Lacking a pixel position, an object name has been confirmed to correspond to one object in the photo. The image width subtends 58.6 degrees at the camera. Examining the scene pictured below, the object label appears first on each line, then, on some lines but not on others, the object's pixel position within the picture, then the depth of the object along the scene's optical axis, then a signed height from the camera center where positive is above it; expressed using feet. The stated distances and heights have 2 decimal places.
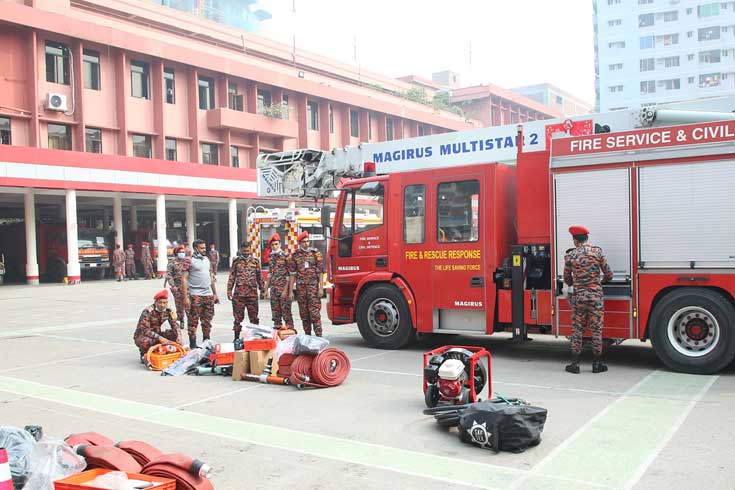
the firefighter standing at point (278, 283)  36.52 -2.47
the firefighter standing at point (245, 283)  35.55 -2.39
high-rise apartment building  253.03 +72.00
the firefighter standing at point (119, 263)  100.01 -3.11
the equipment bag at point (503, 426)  16.92 -5.05
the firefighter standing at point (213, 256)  76.14 -1.88
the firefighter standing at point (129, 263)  103.81 -3.29
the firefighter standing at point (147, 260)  105.19 -2.91
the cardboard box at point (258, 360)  27.30 -5.06
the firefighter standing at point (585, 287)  26.40 -2.25
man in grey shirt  35.47 -2.81
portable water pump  20.38 -4.52
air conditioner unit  102.01 +22.25
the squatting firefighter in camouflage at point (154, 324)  31.50 -4.02
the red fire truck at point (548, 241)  25.86 -0.36
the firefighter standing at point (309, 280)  35.47 -2.30
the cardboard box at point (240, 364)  27.58 -5.26
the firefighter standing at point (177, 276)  40.63 -2.28
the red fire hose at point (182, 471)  13.26 -4.70
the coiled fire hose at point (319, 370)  25.40 -5.18
